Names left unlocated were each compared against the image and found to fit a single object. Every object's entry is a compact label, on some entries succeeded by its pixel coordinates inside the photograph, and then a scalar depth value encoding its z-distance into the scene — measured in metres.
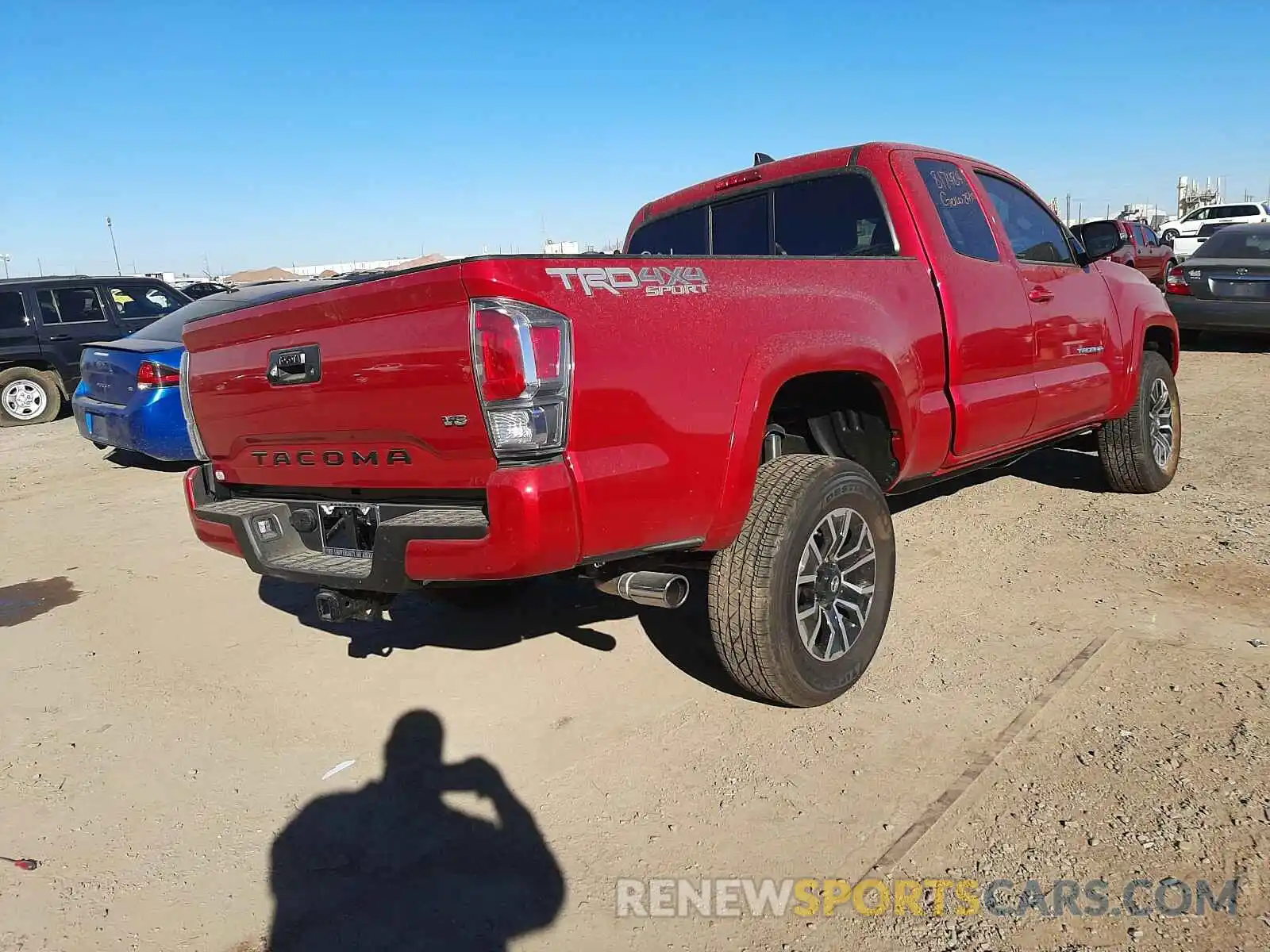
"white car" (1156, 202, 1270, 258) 25.47
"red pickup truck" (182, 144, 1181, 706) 2.37
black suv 11.12
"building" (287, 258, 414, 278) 54.84
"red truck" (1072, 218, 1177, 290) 16.54
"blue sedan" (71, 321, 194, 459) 7.34
